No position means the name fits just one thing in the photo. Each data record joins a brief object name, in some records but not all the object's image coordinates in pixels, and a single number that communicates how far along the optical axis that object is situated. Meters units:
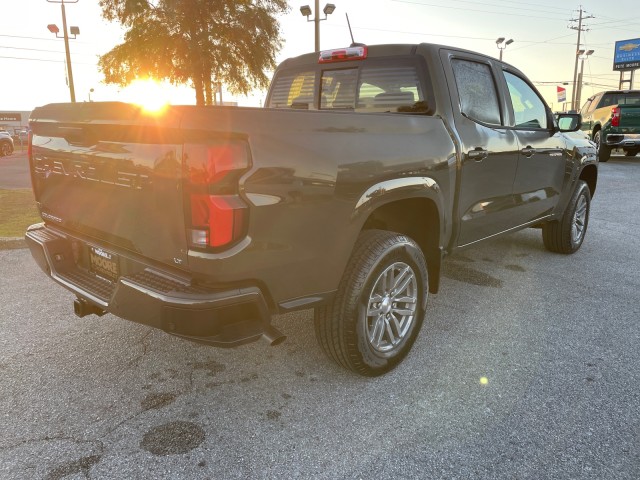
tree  23.94
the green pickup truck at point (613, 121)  14.66
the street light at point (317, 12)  23.36
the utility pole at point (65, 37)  29.78
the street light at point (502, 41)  41.69
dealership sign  53.34
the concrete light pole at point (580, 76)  52.21
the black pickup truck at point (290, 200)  2.00
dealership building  46.69
